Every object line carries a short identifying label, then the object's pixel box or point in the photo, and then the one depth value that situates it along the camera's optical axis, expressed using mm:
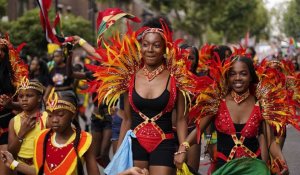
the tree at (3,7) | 41625
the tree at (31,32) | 41246
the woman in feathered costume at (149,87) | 9370
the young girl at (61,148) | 8857
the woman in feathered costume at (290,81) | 10078
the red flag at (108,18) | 11209
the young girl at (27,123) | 10367
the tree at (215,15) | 69356
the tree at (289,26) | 87612
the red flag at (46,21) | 11995
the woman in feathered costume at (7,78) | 11694
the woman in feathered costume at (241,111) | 9386
